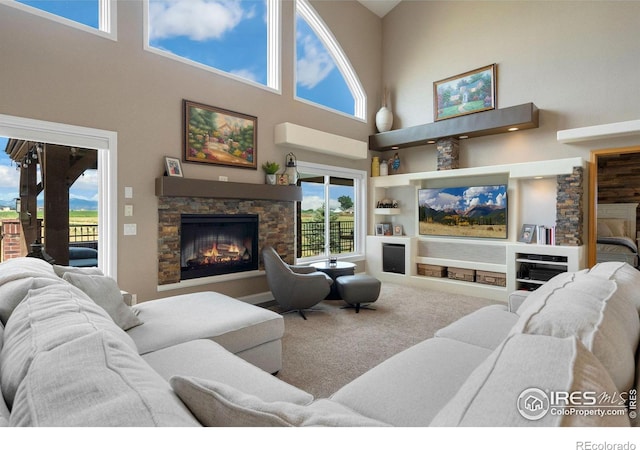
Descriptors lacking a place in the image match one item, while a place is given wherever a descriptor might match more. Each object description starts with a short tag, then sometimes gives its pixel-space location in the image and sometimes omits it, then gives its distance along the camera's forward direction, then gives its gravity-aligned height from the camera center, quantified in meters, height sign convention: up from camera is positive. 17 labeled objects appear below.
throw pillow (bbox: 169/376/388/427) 0.70 -0.40
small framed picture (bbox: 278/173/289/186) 5.07 +0.65
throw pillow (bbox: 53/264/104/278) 2.20 -0.33
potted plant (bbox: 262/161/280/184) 4.95 +0.76
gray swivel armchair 3.91 -0.73
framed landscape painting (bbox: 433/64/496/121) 5.51 +2.17
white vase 6.56 +1.99
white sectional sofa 0.64 -0.34
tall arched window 5.65 +2.74
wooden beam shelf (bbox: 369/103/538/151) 4.88 +1.51
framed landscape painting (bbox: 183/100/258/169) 4.22 +1.14
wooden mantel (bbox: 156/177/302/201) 3.88 +0.43
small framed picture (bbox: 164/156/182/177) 3.96 +0.66
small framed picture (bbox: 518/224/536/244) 4.98 -0.16
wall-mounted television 5.29 +0.18
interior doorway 4.62 +0.55
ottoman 4.18 -0.83
